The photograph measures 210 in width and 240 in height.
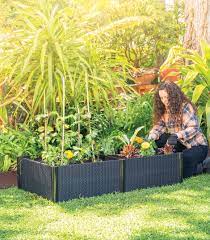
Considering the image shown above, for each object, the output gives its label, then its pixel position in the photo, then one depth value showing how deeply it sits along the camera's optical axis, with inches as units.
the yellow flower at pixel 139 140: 214.4
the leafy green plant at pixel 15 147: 215.3
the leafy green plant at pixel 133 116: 239.7
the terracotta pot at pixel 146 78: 338.0
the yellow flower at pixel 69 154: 193.1
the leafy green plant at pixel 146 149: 205.6
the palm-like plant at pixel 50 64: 209.9
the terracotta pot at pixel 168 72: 323.2
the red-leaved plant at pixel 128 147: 203.8
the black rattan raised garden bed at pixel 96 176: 184.5
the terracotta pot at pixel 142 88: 322.2
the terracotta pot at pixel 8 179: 212.2
